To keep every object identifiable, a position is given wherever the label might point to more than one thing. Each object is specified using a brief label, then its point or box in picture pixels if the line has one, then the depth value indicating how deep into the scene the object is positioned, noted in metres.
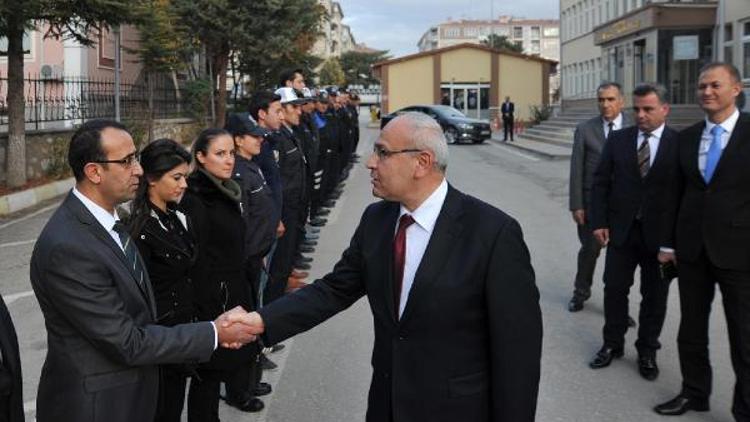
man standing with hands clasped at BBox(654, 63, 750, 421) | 4.41
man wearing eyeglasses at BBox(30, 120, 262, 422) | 2.56
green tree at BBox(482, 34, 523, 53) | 124.60
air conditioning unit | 22.05
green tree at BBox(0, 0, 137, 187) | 11.54
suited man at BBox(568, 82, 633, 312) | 6.65
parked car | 33.00
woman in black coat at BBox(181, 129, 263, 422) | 3.95
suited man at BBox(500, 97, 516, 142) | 34.41
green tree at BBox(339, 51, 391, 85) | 117.56
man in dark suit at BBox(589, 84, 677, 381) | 5.33
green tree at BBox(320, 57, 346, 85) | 63.06
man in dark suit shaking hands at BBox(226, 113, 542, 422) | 2.61
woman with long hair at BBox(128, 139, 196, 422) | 3.57
